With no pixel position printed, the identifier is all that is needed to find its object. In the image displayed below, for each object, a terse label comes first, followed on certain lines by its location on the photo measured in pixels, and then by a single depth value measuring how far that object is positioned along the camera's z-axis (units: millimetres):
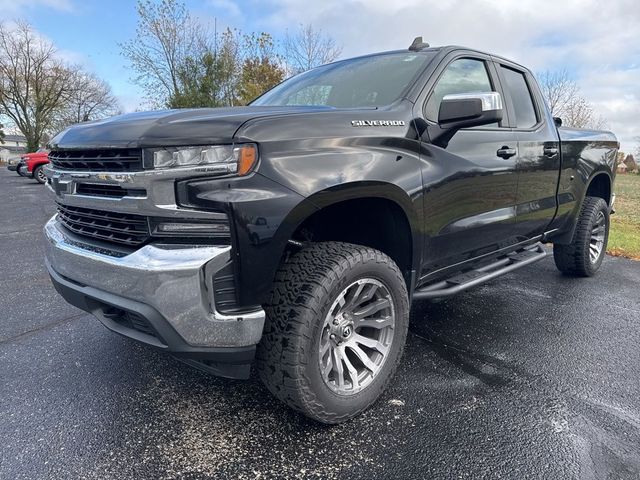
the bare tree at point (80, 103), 48438
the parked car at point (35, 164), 18812
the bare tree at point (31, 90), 44906
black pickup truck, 1808
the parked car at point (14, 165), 22258
